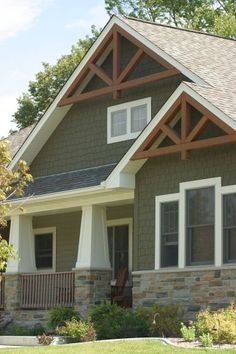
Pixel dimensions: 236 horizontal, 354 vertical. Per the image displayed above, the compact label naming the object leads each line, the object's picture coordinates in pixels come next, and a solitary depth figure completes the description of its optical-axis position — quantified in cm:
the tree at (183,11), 4597
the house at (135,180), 1958
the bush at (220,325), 1622
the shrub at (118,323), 1945
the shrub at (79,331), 1894
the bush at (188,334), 1644
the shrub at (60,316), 2206
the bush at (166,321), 1903
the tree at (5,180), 1688
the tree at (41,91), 4869
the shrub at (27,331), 2299
